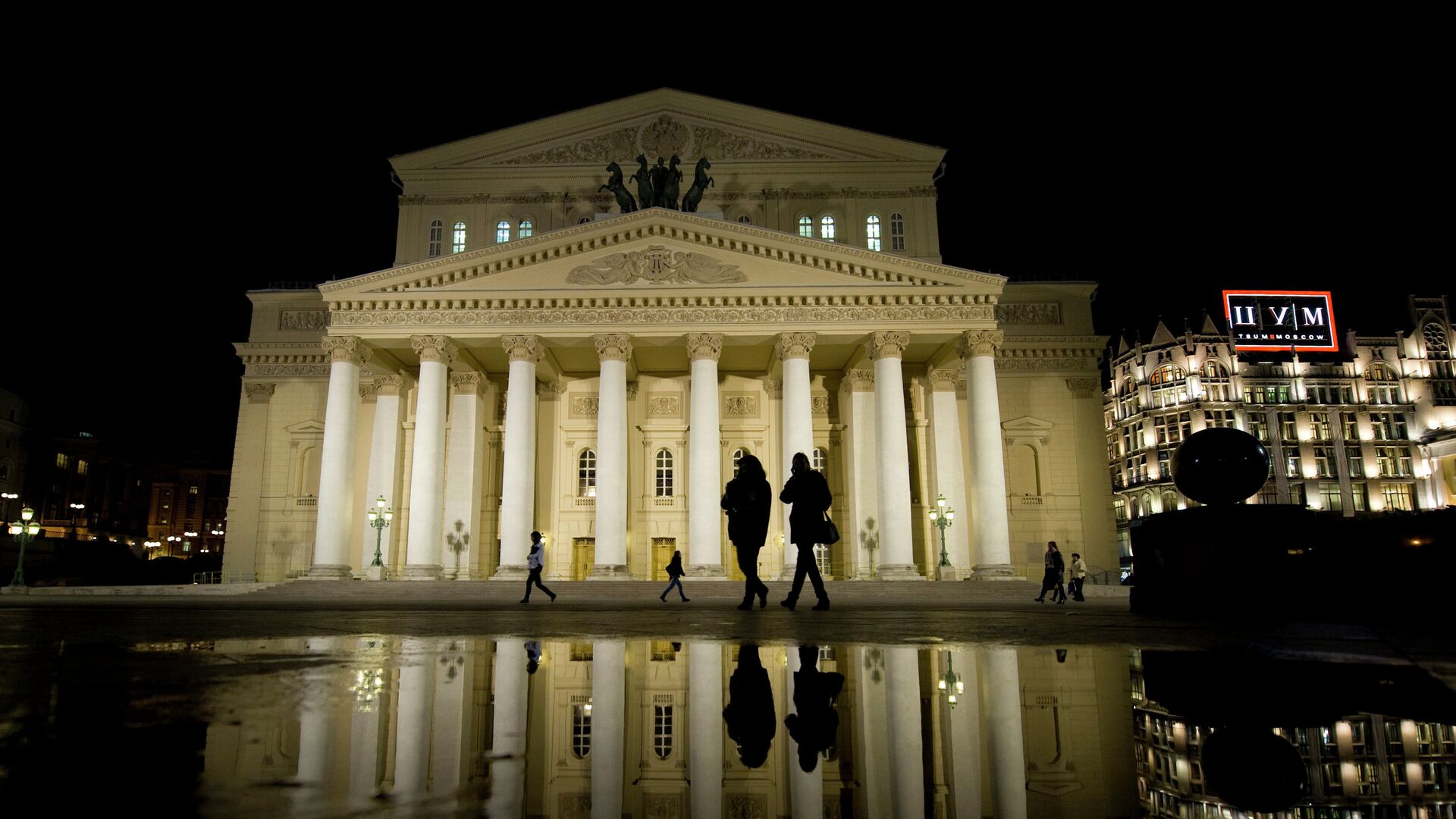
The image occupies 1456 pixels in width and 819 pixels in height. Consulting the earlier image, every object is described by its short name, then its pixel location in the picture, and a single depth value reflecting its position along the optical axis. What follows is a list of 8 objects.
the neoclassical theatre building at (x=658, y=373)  27.95
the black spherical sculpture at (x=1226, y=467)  7.98
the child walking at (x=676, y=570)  20.17
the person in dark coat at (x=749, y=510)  9.98
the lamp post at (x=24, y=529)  28.23
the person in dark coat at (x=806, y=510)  9.82
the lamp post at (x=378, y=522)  28.63
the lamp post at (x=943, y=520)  28.48
